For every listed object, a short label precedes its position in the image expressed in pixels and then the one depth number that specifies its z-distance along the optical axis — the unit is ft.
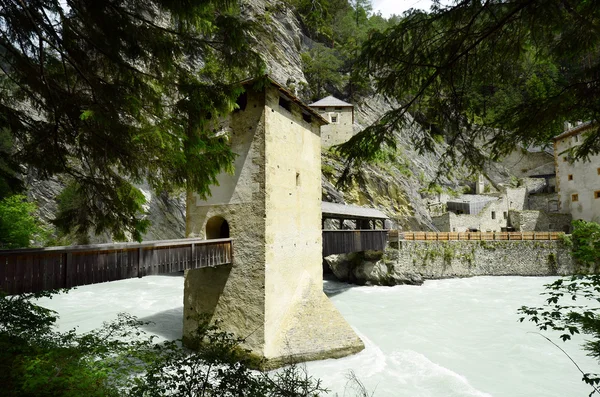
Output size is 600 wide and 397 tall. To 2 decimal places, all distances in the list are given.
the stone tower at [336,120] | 92.89
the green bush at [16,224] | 46.73
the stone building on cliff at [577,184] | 77.30
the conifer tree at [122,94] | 11.93
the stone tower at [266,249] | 26.55
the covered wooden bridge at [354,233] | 44.19
